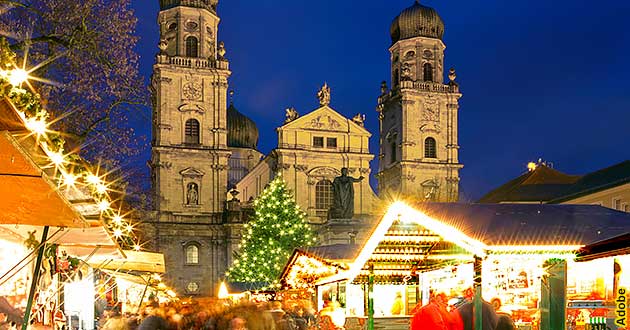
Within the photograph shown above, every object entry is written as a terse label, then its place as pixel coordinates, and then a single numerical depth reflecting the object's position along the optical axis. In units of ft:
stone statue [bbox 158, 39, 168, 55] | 202.90
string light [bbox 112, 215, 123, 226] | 34.61
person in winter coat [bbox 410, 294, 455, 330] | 34.25
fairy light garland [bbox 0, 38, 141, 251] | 15.89
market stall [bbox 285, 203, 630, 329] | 29.76
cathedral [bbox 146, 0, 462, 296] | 200.64
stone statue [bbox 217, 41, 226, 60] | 211.00
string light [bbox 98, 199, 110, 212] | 23.34
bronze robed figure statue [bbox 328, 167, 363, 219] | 163.84
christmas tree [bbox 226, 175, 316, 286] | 162.40
